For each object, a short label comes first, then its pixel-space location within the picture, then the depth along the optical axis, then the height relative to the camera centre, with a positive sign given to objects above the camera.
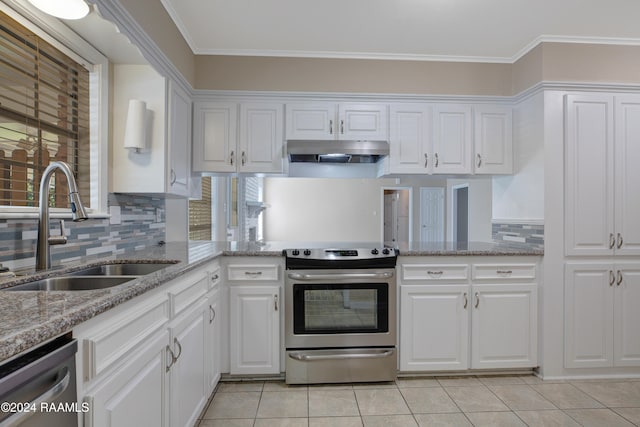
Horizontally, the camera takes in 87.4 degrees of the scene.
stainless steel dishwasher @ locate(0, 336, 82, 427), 0.65 -0.38
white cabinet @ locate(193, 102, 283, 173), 2.75 +0.63
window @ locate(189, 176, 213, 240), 3.27 -0.02
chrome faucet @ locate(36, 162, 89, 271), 1.34 -0.01
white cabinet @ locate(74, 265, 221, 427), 0.93 -0.53
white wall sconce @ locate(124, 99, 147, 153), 2.05 +0.54
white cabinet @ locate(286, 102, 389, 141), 2.76 +0.76
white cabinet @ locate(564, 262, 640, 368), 2.45 -0.68
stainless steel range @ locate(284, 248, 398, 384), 2.33 -0.73
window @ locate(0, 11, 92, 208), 1.42 +0.47
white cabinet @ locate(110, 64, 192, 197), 2.14 +0.52
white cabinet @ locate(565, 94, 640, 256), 2.45 +0.26
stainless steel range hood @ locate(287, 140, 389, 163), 2.59 +0.51
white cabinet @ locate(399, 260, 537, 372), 2.41 -0.74
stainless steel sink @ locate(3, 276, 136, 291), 1.35 -0.30
